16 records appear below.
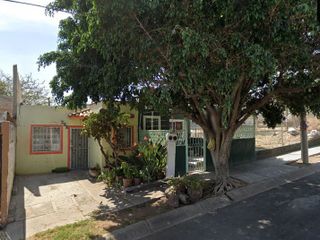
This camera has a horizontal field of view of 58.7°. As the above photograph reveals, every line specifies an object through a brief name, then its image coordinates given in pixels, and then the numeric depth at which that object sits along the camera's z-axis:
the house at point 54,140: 12.10
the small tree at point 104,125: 9.55
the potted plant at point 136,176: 9.05
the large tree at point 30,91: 26.34
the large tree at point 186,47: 4.66
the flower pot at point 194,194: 7.33
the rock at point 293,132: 19.60
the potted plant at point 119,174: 9.38
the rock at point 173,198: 7.00
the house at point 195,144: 9.89
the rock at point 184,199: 7.16
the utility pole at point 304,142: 11.12
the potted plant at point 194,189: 7.34
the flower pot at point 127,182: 8.92
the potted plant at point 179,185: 7.48
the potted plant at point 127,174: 8.95
